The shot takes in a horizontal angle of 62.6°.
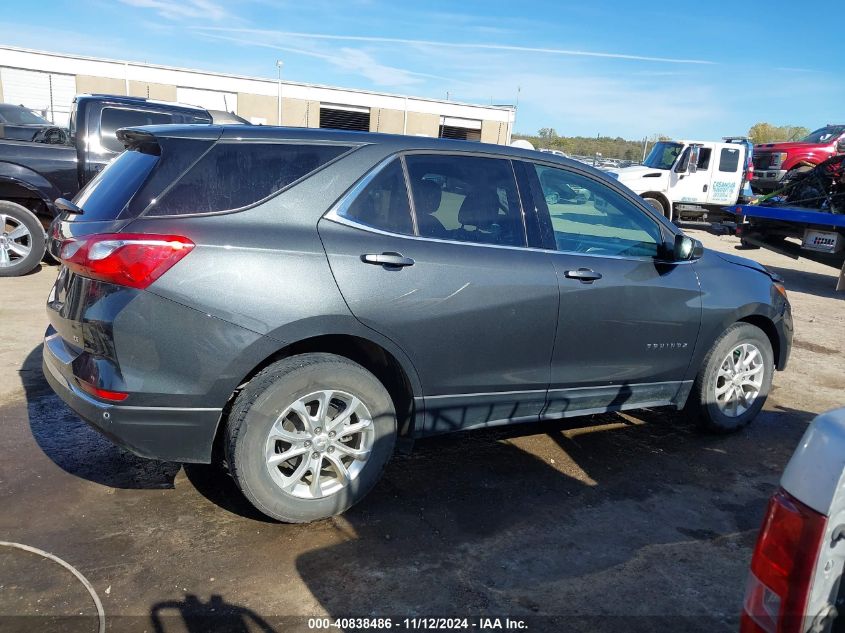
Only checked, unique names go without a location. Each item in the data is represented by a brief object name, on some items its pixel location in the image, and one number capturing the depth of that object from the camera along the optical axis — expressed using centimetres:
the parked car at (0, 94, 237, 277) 762
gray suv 292
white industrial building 3409
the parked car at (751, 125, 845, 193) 2025
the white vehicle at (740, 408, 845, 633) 152
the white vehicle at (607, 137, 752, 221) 1841
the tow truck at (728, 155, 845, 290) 1013
